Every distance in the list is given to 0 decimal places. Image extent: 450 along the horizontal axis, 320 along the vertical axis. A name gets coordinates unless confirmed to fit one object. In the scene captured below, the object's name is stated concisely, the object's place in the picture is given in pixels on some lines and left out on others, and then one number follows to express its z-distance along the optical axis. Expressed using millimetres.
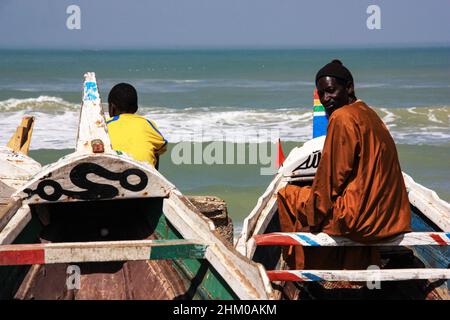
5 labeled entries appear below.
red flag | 11797
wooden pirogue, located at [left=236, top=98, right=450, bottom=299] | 8062
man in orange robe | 7777
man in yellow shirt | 10211
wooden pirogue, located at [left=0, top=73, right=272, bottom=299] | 7062
